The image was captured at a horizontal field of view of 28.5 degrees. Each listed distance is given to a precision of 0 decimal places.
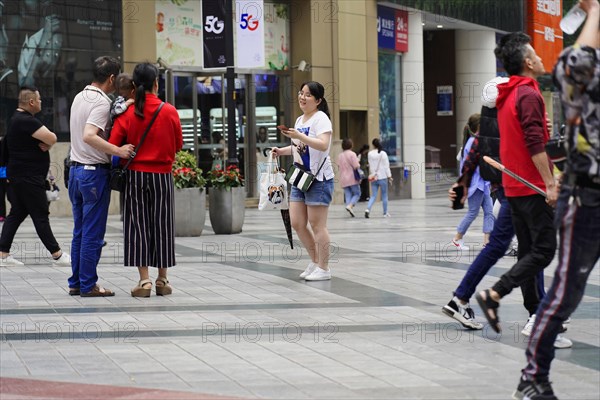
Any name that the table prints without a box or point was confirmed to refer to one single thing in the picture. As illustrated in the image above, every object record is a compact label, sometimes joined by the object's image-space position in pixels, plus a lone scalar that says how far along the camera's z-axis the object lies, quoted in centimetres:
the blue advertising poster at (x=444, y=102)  4443
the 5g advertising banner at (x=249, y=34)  2073
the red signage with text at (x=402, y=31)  3462
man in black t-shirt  1198
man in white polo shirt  964
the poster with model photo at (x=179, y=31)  2681
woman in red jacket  948
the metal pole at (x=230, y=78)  1897
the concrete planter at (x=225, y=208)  1759
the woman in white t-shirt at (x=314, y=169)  1072
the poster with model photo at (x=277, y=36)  2916
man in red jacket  681
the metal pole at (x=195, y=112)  2761
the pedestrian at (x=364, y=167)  3165
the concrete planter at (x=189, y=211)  1688
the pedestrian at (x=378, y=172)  2459
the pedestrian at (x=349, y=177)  2491
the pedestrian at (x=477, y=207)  1467
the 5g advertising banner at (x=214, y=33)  1941
